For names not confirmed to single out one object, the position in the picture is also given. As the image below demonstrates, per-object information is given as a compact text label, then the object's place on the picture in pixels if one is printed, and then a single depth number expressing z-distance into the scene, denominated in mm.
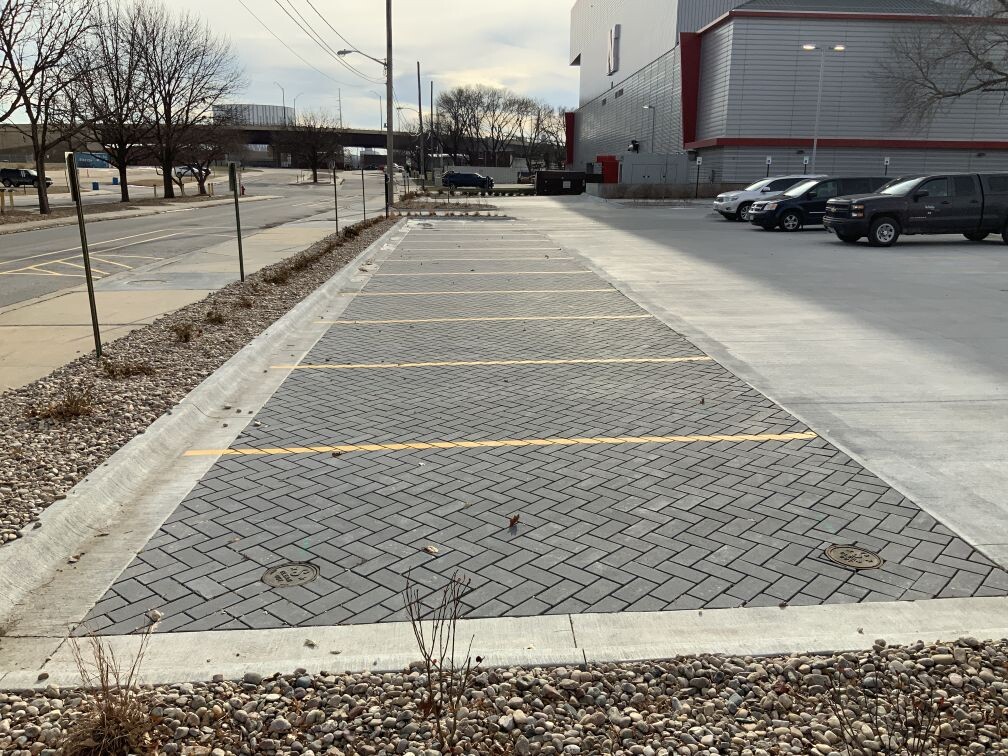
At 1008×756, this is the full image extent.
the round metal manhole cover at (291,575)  3869
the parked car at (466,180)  71769
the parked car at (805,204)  24953
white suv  30666
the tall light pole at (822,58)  43281
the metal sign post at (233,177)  12531
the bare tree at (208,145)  54219
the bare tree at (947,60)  40750
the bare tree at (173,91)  47156
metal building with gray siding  47844
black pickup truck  19562
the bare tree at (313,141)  97438
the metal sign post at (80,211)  7150
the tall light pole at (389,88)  36625
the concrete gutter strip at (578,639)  3178
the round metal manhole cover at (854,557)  4020
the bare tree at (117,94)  40125
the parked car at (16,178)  63469
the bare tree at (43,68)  30828
